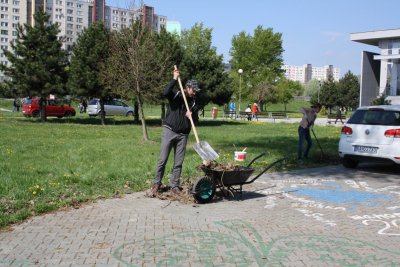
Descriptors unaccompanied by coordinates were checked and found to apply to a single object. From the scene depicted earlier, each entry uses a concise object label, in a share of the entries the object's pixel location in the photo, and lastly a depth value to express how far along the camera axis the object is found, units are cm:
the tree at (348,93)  7281
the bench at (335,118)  3606
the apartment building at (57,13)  11375
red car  3569
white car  1016
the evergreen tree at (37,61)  2759
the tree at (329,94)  7244
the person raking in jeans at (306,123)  1312
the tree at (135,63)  1762
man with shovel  729
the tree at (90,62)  2644
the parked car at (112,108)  3925
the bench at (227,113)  4212
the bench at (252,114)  4165
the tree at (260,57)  7706
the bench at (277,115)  4156
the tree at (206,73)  2938
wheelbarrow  698
